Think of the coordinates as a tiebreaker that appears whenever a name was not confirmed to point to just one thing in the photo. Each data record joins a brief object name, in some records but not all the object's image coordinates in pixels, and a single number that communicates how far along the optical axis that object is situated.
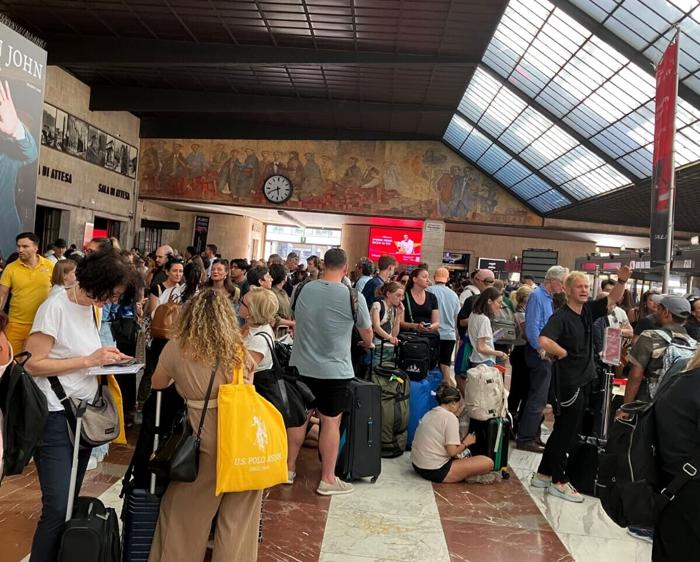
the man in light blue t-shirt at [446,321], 7.76
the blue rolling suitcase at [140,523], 3.20
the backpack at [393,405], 5.97
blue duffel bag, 6.50
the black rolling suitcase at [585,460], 5.27
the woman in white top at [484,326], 6.61
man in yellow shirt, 5.54
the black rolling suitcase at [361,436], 5.20
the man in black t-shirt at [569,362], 5.12
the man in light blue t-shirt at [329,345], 4.81
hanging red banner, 6.30
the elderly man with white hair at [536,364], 6.61
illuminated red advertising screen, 27.38
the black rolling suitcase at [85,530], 2.70
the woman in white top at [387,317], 6.39
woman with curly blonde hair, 2.90
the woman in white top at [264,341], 3.87
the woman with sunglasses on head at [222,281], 6.15
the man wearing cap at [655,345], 4.57
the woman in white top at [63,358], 2.76
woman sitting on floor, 5.34
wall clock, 25.62
